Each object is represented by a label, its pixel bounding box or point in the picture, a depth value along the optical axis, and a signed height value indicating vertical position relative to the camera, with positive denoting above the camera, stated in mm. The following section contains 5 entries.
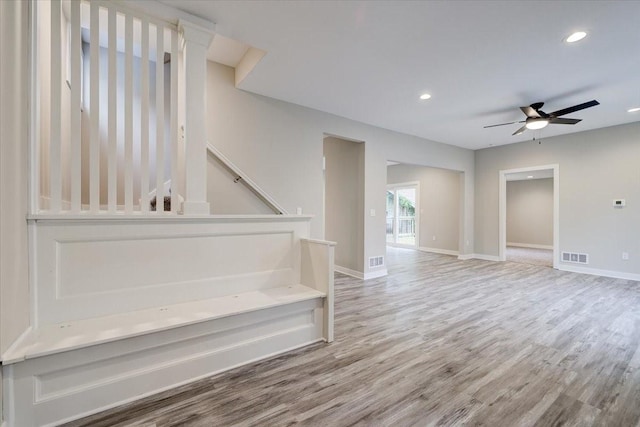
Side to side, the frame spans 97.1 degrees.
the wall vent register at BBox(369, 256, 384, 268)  5121 -881
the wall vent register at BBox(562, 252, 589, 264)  5619 -900
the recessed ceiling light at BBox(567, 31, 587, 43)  2498 +1594
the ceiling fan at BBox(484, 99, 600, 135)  3946 +1353
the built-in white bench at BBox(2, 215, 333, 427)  1531 -689
